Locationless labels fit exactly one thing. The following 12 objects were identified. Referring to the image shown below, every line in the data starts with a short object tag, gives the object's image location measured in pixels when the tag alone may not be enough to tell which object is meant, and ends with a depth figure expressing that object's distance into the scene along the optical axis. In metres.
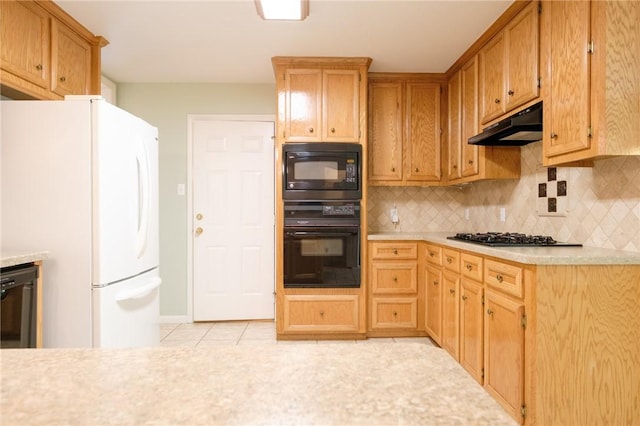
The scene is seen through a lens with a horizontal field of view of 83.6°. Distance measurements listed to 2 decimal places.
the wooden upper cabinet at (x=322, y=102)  3.09
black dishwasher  1.62
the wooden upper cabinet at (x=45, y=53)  2.00
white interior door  3.66
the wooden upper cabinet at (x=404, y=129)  3.40
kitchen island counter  0.38
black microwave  3.08
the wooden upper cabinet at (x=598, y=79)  1.60
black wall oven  3.08
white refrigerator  1.91
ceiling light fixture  2.15
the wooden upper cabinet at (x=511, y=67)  2.11
